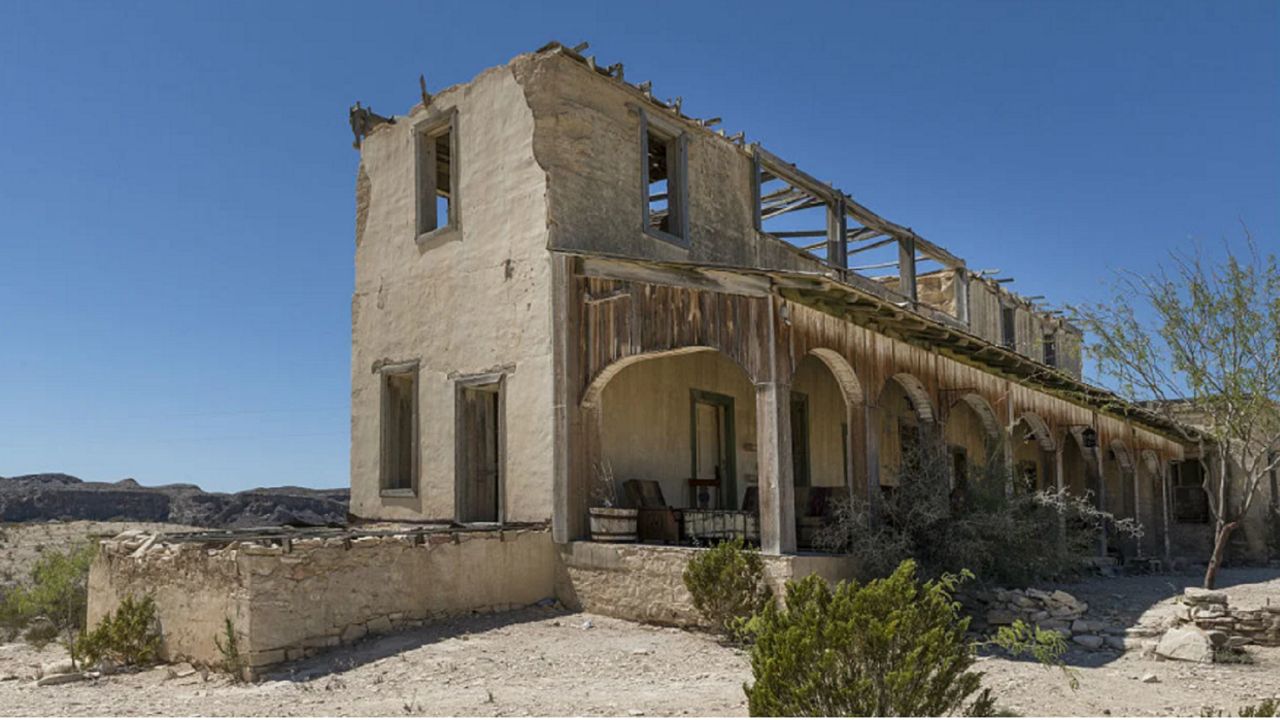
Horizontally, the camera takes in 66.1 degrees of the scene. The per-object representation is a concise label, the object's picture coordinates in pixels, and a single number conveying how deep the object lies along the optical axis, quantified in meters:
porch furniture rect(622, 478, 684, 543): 11.04
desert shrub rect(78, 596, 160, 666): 9.45
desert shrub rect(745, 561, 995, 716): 5.24
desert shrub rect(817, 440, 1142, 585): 10.28
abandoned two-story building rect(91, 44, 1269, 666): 9.92
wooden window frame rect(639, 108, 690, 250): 13.15
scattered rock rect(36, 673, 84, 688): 8.93
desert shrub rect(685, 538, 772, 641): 9.48
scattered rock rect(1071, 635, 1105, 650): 9.86
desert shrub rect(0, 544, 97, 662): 11.36
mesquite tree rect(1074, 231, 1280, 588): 12.41
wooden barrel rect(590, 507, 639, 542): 10.88
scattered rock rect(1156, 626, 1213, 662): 9.20
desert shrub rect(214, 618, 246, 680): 8.65
